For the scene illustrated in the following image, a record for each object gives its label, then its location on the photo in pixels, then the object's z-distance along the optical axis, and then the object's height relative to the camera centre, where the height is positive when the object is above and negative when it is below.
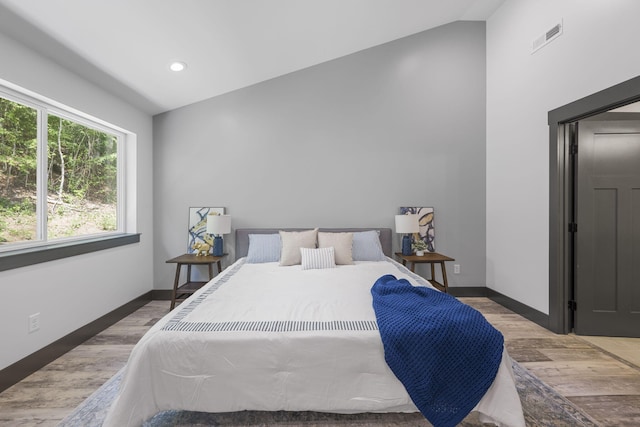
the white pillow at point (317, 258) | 3.07 -0.46
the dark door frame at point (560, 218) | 2.79 -0.05
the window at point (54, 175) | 2.26 +0.36
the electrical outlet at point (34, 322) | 2.21 -0.81
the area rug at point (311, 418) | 1.67 -1.17
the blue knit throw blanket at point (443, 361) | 1.50 -0.75
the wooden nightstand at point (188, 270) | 3.32 -0.66
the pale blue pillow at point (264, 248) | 3.44 -0.40
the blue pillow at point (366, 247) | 3.48 -0.41
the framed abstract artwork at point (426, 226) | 3.89 -0.17
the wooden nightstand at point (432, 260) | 3.44 -0.54
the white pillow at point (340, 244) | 3.26 -0.34
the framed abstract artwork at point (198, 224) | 3.88 -0.14
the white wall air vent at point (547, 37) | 2.76 +1.69
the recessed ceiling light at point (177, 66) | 2.95 +1.47
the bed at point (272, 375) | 1.52 -0.83
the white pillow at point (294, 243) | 3.24 -0.33
